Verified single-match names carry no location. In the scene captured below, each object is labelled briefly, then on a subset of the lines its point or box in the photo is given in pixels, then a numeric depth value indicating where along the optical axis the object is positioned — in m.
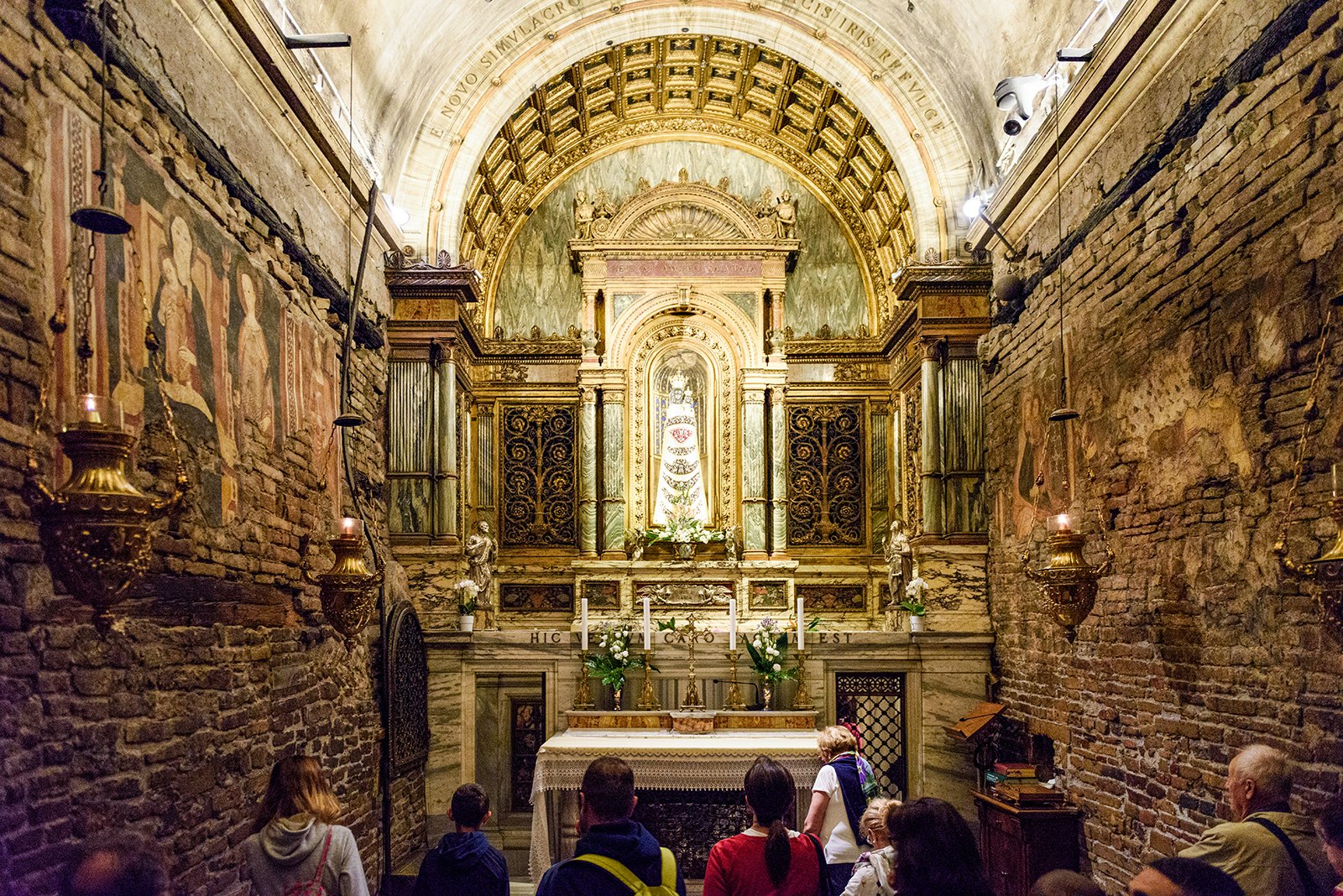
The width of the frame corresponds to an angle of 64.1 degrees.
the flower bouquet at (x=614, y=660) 10.33
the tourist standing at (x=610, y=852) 3.61
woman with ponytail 3.98
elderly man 4.28
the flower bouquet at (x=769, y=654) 10.20
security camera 9.40
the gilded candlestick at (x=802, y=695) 10.37
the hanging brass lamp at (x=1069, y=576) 7.66
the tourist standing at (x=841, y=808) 5.64
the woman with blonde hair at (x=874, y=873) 4.28
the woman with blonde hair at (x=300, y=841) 4.31
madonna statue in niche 14.37
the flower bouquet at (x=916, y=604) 11.02
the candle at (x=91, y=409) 4.38
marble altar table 8.72
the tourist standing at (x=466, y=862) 4.38
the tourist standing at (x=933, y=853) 3.18
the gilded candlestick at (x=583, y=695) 10.49
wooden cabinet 8.29
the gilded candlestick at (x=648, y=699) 10.38
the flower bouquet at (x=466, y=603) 11.10
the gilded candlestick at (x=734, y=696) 10.25
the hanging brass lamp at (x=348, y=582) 8.05
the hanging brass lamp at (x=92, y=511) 4.39
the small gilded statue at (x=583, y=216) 14.60
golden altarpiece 12.10
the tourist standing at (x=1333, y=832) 3.79
